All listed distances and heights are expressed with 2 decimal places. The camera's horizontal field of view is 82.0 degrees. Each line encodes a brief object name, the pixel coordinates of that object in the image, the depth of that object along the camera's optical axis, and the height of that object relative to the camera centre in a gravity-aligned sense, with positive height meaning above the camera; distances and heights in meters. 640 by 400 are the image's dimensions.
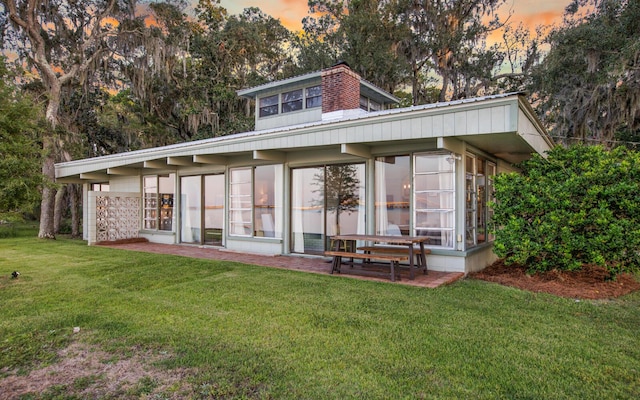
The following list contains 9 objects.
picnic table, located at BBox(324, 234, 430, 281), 5.71 -0.83
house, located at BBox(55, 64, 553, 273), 6.16 +0.66
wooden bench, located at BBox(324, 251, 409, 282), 5.66 -0.86
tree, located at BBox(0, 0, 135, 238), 13.34 +6.83
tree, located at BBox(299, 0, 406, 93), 18.08 +8.17
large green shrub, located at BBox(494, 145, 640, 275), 5.38 -0.15
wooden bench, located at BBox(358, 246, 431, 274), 6.40 -0.83
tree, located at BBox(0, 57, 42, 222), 5.81 +0.78
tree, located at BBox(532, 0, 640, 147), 12.52 +4.78
